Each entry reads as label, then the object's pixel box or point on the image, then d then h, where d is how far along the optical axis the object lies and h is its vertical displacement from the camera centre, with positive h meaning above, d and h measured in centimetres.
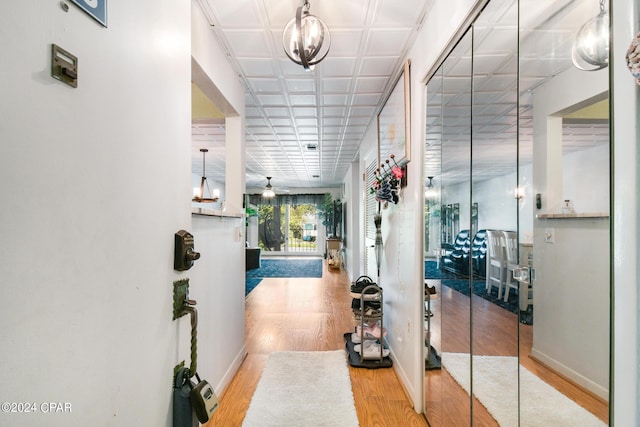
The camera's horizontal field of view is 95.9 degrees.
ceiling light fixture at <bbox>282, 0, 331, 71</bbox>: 135 +85
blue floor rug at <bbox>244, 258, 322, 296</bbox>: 650 -150
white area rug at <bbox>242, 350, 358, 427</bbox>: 179 -128
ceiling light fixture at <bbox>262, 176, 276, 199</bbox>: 809 +59
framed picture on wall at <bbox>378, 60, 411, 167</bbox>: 206 +77
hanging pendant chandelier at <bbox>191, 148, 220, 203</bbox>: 414 +37
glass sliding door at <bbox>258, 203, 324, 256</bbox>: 1081 -63
